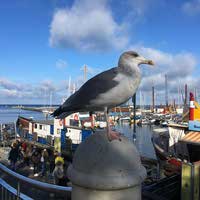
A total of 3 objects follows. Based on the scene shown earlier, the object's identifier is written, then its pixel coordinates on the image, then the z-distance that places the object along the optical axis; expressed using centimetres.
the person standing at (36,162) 1093
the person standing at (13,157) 1102
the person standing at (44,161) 1074
